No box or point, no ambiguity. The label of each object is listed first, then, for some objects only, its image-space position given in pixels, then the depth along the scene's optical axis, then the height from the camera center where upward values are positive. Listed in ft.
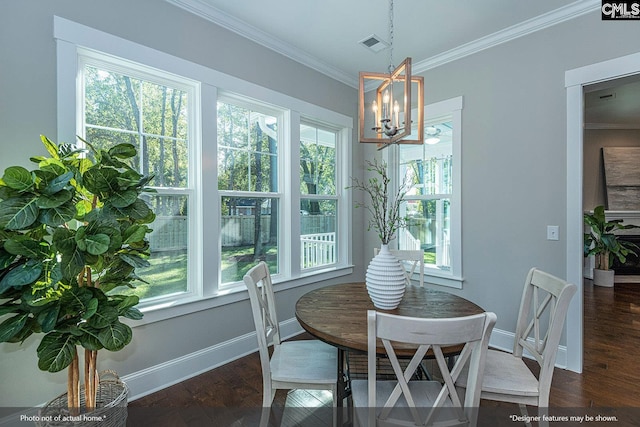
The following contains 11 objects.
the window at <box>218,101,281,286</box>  8.94 +0.80
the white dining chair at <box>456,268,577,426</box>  4.69 -2.73
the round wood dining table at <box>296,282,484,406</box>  4.60 -1.93
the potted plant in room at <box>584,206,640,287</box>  15.62 -1.83
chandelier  5.77 +2.09
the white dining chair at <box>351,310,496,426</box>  3.52 -1.97
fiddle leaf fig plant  4.19 -0.70
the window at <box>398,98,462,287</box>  10.49 +0.74
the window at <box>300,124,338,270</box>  11.23 +0.62
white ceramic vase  5.62 -1.29
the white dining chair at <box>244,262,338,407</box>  5.21 -2.84
